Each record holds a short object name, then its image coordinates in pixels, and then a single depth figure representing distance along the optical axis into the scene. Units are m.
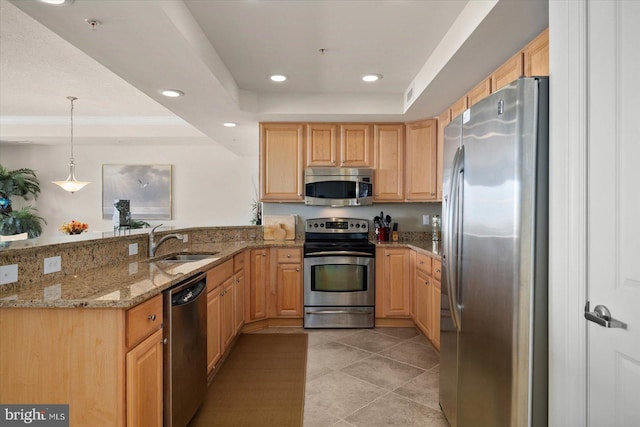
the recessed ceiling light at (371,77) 3.50
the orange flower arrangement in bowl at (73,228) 4.17
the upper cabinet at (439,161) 4.09
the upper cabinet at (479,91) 2.86
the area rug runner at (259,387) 2.32
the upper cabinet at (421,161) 4.21
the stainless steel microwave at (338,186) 4.33
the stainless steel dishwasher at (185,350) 1.91
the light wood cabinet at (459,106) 3.34
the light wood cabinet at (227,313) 3.08
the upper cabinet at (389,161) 4.38
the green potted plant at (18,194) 6.61
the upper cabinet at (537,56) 2.08
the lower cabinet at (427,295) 3.28
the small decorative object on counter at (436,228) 4.53
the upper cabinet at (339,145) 4.37
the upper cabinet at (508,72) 2.36
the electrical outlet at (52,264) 1.96
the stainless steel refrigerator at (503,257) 1.50
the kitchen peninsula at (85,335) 1.52
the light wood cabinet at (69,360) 1.52
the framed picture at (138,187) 7.06
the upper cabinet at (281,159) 4.37
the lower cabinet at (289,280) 4.11
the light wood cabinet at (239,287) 3.50
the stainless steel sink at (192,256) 3.30
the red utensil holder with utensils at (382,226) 4.51
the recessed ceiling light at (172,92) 3.19
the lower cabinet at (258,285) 4.02
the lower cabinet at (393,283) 4.09
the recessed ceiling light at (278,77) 3.52
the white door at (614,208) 1.16
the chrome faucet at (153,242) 2.97
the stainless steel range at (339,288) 4.06
